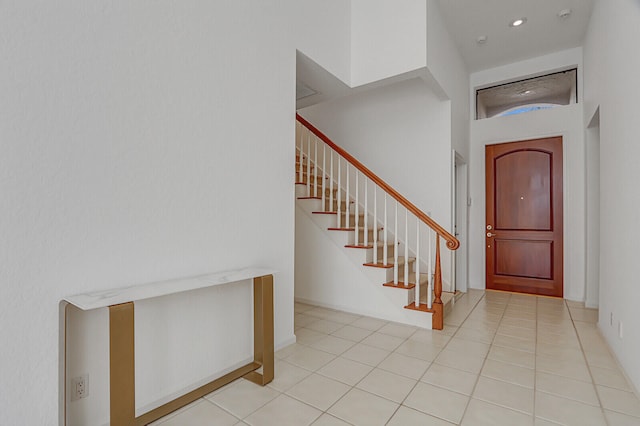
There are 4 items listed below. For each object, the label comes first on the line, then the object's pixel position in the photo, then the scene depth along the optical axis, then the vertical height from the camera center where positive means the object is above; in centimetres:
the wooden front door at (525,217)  444 -8
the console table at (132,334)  144 -68
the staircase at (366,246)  328 -42
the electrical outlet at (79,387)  151 -87
